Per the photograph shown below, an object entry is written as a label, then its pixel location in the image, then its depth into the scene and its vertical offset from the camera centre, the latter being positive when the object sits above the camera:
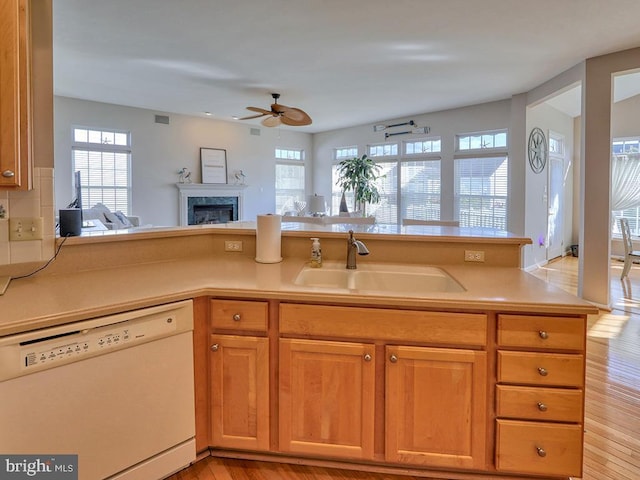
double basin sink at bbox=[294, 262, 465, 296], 2.10 -0.30
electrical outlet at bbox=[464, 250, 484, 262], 2.25 -0.19
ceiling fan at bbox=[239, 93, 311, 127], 5.36 +1.50
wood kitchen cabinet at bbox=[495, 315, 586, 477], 1.53 -0.68
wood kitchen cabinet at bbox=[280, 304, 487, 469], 1.59 -0.69
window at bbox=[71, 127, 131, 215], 6.63 +0.98
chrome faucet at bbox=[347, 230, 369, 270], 2.13 -0.16
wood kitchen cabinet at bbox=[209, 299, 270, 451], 1.72 -0.68
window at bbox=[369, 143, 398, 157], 8.41 +1.60
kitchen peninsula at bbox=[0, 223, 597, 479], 1.54 -0.60
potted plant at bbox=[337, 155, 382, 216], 8.32 +0.95
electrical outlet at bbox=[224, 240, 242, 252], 2.51 -0.15
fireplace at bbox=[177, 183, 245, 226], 7.79 +0.40
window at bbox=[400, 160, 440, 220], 7.70 +0.68
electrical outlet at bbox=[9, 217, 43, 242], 1.73 -0.03
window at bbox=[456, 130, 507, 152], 6.68 +1.46
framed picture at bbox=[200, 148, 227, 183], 8.09 +1.21
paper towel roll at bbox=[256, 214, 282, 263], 2.27 -0.09
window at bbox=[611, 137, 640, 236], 7.11 +0.78
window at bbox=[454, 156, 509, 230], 6.74 +0.57
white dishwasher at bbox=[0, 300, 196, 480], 1.28 -0.63
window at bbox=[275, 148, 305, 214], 9.62 +1.07
